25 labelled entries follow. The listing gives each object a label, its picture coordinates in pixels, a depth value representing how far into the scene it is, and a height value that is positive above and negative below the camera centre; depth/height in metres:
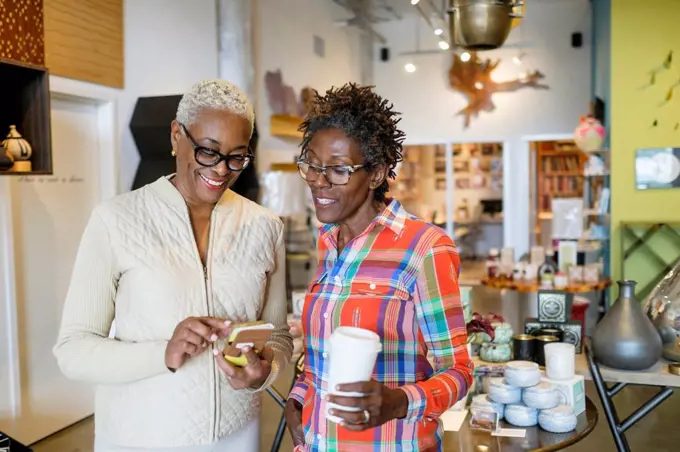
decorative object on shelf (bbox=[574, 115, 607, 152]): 7.50 +0.58
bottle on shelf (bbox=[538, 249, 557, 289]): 6.46 -0.80
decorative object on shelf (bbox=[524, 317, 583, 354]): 3.00 -0.62
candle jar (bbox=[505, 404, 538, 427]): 2.39 -0.79
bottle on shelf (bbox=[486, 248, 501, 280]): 6.94 -0.80
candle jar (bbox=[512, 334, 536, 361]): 2.90 -0.67
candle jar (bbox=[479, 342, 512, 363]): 2.94 -0.69
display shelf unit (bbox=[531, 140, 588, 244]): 11.05 +0.23
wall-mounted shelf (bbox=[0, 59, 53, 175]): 3.46 +0.43
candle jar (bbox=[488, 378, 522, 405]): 2.45 -0.72
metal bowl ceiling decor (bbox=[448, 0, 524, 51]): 3.59 +0.89
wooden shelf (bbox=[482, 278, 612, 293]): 6.41 -0.91
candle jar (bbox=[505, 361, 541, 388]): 2.45 -0.66
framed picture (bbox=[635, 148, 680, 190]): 7.05 +0.21
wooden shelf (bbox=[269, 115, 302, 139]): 8.32 +0.83
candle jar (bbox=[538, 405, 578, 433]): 2.32 -0.78
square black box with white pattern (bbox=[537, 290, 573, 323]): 3.03 -0.51
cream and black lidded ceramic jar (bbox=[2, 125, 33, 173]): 3.45 +0.24
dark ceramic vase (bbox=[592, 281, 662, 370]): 2.74 -0.60
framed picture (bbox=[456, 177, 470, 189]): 11.61 +0.14
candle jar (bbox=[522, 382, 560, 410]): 2.38 -0.72
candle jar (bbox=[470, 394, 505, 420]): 2.42 -0.76
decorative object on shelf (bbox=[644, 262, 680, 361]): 2.95 -0.54
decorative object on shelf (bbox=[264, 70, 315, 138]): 8.29 +1.11
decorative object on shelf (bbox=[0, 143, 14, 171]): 3.39 +0.18
